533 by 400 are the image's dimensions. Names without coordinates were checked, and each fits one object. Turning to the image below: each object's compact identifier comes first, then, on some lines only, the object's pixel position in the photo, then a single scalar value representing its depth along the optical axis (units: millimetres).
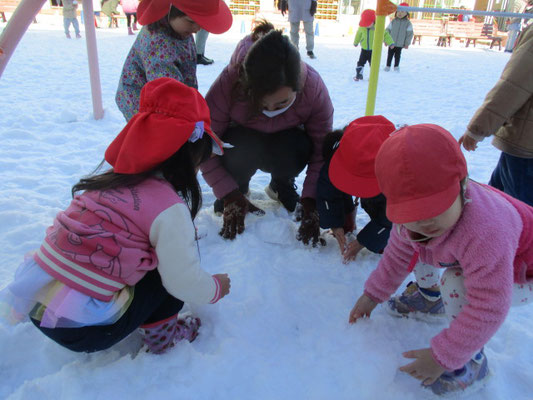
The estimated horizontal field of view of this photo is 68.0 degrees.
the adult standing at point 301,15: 6410
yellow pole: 1909
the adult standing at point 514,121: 1376
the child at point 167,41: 1545
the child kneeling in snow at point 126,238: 901
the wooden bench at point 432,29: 12680
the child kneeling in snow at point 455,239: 787
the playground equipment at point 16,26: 1766
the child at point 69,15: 8469
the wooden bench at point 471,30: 12908
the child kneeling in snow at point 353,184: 1301
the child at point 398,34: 6445
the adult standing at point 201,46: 5109
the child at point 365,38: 5702
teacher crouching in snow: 1568
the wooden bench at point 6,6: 11651
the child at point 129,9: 9445
